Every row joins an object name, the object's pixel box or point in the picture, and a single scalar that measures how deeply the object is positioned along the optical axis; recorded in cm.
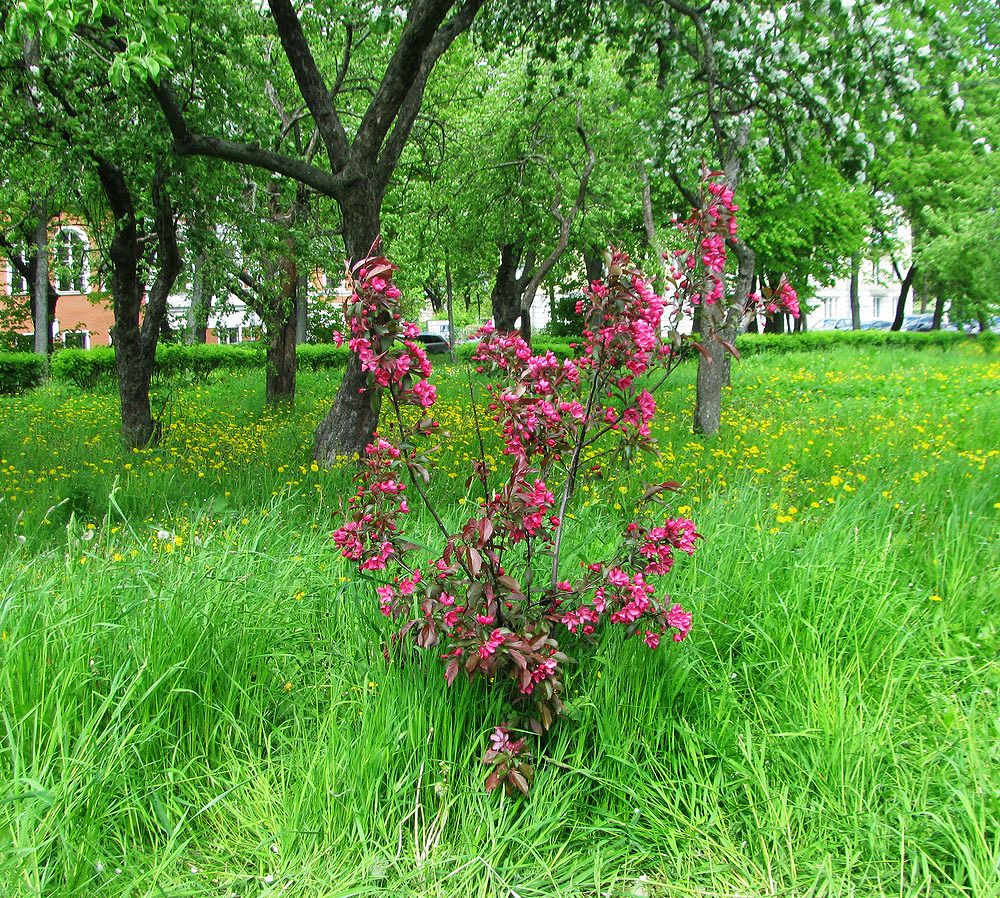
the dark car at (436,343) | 3280
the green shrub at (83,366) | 1686
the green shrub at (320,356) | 2103
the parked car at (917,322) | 4208
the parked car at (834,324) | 4947
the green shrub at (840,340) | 2200
